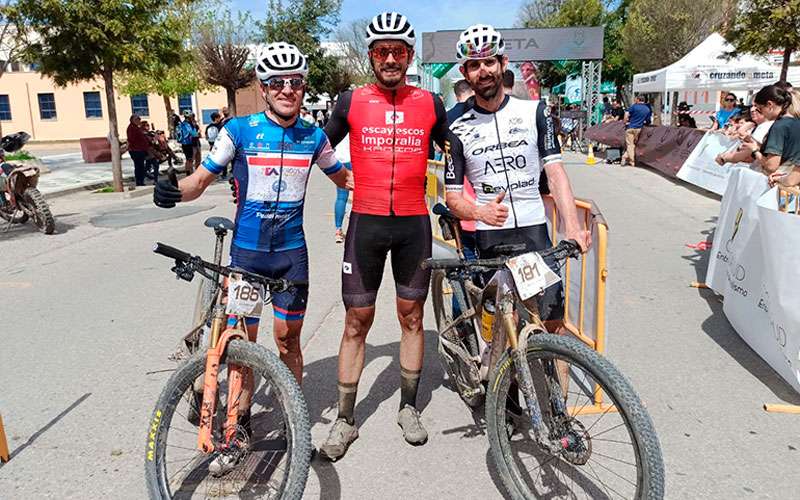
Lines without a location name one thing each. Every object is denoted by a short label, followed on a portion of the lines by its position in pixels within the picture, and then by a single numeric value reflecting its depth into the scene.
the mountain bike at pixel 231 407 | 2.54
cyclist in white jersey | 3.19
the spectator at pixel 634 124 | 18.45
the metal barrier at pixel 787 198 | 4.84
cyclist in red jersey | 3.18
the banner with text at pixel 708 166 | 12.49
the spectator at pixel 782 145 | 5.36
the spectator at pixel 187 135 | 18.36
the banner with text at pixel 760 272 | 3.96
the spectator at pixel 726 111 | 15.62
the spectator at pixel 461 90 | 6.57
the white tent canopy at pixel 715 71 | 18.27
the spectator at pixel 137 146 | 16.16
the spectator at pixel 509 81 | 5.02
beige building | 45.06
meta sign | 24.61
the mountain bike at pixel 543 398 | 2.41
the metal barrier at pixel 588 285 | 3.80
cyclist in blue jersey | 3.02
